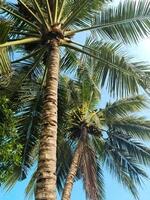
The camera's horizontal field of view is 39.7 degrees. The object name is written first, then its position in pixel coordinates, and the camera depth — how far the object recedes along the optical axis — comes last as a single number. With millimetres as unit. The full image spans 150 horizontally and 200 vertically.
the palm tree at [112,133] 6375
